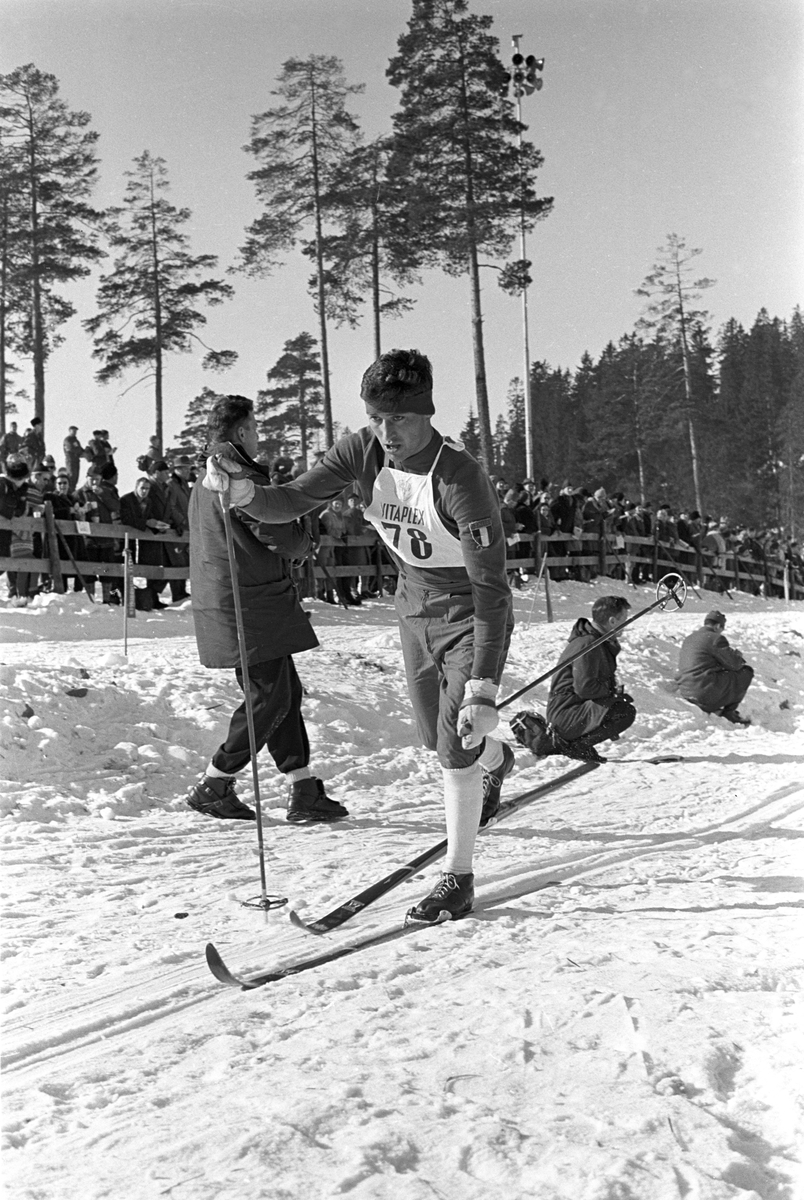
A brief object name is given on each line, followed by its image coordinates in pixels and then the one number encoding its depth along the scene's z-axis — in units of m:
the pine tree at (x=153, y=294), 27.34
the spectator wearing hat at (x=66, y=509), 12.52
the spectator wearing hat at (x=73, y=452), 15.81
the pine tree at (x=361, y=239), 24.27
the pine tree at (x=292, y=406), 37.66
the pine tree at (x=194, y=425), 35.38
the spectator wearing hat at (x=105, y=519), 12.70
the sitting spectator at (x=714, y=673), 10.02
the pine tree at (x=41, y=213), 21.72
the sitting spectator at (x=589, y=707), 7.79
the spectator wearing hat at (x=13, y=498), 11.75
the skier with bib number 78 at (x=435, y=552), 3.85
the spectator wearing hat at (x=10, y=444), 15.10
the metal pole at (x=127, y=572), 10.47
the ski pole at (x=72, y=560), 12.17
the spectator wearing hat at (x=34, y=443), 16.31
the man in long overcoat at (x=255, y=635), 5.47
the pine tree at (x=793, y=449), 59.91
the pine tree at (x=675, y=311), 46.22
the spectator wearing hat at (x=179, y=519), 13.29
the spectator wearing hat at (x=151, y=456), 13.84
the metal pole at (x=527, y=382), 27.00
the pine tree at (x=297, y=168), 23.94
